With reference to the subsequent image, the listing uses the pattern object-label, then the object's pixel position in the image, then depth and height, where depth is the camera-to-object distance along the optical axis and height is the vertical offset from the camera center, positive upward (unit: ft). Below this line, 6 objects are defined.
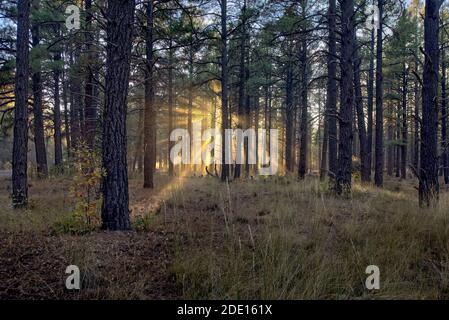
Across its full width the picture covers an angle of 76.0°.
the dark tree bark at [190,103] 51.78 +12.62
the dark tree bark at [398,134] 64.60 +7.71
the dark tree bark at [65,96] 50.60 +12.72
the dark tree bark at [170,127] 42.02 +7.25
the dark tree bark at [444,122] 58.95 +8.59
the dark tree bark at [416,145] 64.85 +3.39
